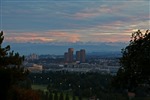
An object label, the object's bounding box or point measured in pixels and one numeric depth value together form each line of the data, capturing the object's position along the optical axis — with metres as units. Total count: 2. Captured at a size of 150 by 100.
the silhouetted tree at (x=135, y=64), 15.21
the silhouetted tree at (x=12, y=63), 19.48
